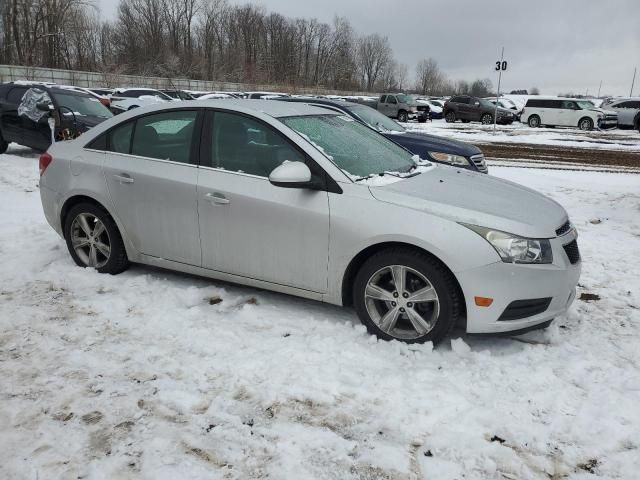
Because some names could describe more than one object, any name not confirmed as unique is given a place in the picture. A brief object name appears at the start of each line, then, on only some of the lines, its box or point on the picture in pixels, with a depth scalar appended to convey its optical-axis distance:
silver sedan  3.39
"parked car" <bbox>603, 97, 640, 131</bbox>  28.60
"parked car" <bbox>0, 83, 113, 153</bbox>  11.27
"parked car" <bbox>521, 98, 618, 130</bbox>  29.30
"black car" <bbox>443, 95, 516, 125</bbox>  32.28
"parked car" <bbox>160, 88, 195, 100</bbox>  26.39
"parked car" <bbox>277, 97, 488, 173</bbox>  7.83
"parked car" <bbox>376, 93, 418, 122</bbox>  32.25
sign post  25.48
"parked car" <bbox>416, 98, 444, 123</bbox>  32.89
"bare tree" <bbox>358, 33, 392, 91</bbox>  115.88
